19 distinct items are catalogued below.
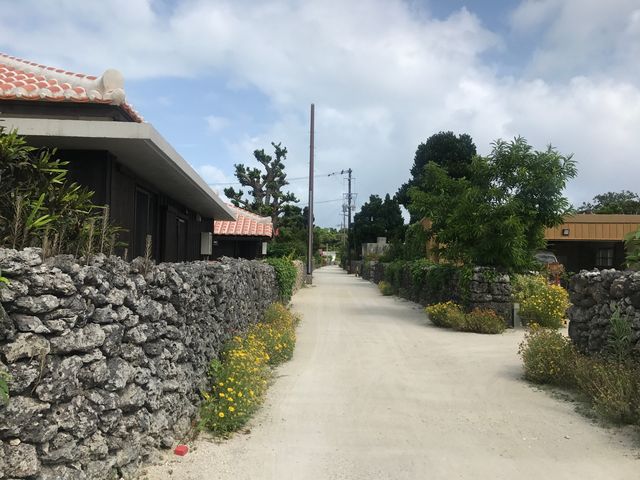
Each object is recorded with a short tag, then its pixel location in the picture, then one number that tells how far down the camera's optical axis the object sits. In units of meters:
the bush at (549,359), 7.35
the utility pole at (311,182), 33.19
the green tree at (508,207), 13.75
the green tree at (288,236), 32.48
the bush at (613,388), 5.62
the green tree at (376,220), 66.44
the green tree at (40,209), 4.05
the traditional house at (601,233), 26.12
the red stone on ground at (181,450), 4.71
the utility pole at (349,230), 69.36
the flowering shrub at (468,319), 12.72
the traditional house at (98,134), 6.81
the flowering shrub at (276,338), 8.82
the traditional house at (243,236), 23.14
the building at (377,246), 55.84
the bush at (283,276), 15.96
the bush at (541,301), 13.13
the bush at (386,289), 26.23
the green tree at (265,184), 37.59
